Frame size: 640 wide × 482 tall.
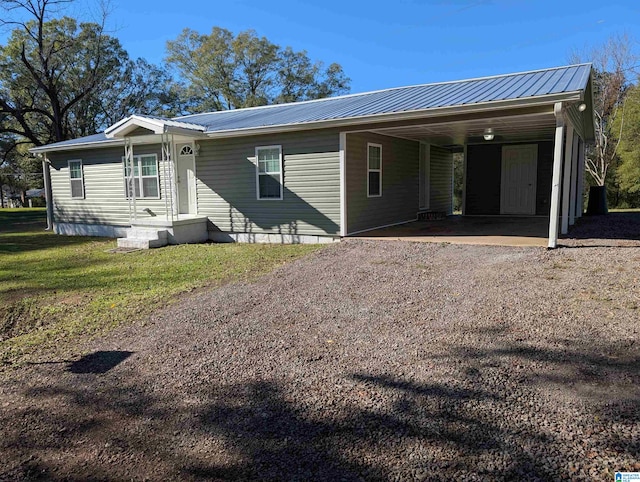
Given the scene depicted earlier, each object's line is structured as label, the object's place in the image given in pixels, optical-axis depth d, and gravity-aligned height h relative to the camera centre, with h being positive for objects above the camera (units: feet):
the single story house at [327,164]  28.07 +2.52
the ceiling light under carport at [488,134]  36.46 +4.82
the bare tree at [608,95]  83.41 +18.06
